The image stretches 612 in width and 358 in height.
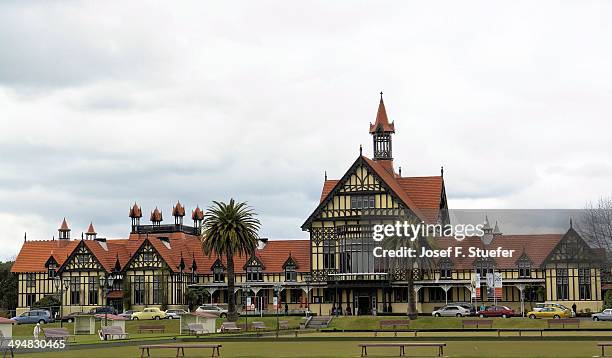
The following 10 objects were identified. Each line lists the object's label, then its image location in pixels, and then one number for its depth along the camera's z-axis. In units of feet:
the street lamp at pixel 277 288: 301.43
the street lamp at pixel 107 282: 344.69
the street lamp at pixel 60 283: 351.87
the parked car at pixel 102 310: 326.14
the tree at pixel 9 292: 406.41
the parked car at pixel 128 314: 303.64
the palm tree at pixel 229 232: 289.12
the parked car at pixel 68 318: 310.29
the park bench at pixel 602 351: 135.91
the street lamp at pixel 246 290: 331.49
